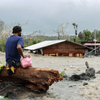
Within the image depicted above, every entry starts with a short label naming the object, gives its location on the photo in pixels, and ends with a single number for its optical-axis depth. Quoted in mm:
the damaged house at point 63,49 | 19328
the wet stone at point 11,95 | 4273
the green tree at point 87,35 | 46594
